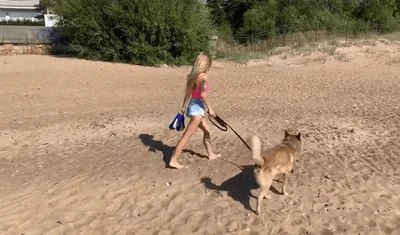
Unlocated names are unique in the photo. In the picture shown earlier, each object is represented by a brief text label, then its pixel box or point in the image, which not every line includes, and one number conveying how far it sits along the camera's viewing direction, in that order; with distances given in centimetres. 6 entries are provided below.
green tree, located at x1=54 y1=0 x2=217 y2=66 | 2003
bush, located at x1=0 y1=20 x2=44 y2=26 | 3407
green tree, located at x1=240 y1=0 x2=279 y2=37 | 4089
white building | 5322
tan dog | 458
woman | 566
